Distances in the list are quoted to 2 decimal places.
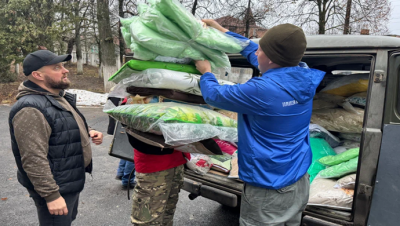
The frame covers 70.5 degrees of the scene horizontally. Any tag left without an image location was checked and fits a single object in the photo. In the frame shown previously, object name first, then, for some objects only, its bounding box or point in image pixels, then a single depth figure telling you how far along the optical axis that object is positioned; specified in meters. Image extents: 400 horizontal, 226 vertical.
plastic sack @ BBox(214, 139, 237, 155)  2.50
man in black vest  1.89
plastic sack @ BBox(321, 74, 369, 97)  3.48
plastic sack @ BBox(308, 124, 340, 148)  3.46
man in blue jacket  1.63
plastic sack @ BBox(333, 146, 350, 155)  3.47
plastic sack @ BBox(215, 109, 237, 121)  2.96
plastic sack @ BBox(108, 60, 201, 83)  2.04
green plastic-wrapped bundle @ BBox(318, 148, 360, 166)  2.79
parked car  1.99
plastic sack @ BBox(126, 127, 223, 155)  1.98
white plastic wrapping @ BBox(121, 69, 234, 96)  2.02
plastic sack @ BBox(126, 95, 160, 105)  2.28
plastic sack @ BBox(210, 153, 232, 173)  3.12
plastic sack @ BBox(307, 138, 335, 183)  3.06
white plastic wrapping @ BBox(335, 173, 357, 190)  2.47
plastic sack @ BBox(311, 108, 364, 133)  3.45
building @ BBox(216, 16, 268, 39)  15.95
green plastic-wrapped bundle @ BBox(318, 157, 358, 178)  2.61
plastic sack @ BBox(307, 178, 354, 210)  2.36
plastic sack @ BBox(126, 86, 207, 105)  2.14
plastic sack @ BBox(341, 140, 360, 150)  3.45
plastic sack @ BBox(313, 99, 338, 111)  3.80
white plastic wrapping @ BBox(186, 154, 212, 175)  3.06
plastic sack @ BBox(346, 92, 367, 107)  3.57
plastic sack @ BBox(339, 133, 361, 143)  3.52
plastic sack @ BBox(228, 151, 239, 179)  2.95
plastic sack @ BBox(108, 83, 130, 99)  2.47
